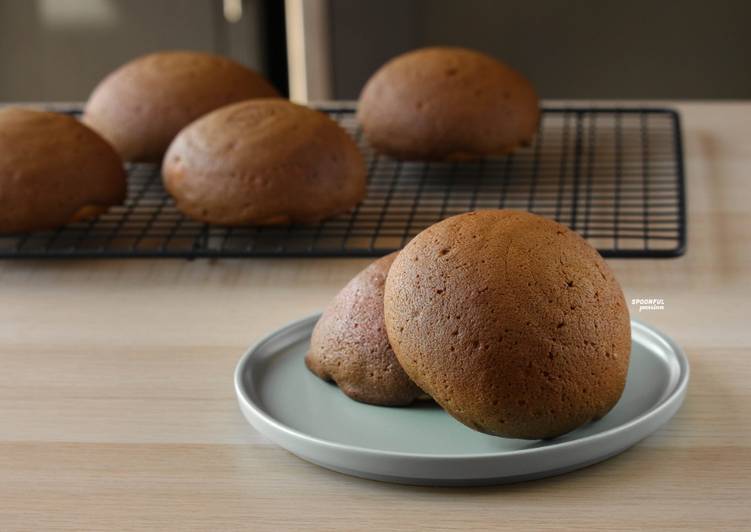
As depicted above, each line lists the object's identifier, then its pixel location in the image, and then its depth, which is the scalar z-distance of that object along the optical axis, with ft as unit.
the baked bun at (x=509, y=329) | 1.74
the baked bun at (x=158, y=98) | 3.77
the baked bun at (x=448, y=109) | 3.61
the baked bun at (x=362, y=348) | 1.96
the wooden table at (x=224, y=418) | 1.72
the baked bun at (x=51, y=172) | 3.10
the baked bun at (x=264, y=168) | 3.09
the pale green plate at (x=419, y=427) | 1.72
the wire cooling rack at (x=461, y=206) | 2.99
